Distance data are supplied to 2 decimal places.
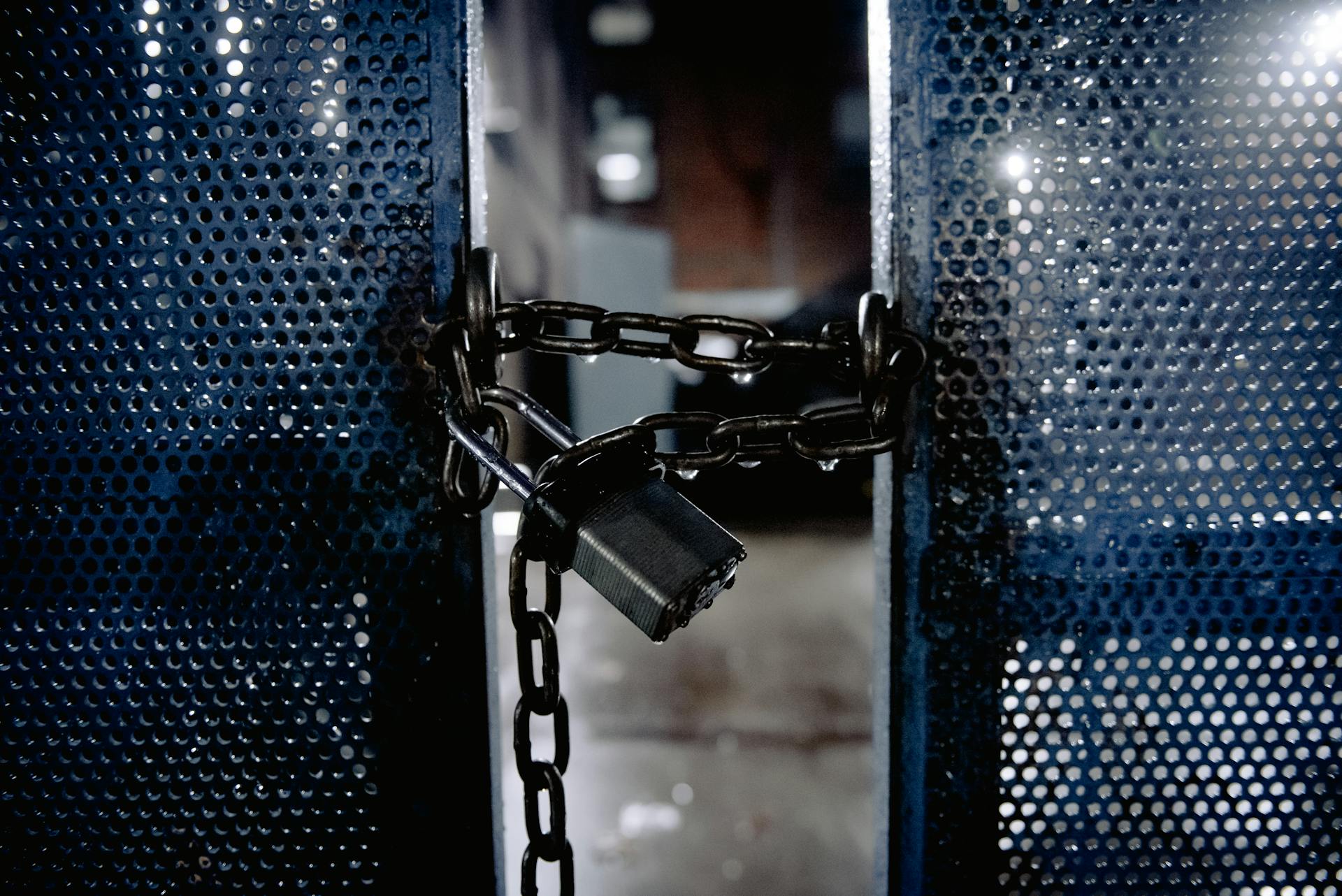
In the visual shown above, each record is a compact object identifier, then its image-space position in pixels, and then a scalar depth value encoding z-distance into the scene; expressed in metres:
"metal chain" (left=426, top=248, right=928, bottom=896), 0.50
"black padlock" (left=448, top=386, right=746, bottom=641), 0.50
